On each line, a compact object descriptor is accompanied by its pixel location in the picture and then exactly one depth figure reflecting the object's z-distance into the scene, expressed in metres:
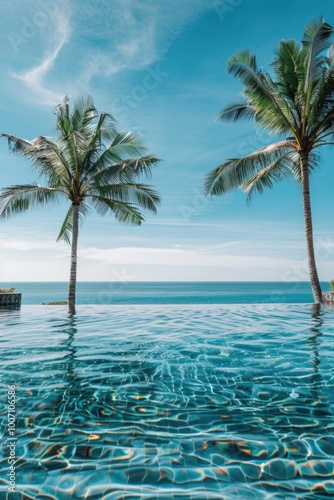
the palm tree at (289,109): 11.23
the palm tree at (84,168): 12.30
